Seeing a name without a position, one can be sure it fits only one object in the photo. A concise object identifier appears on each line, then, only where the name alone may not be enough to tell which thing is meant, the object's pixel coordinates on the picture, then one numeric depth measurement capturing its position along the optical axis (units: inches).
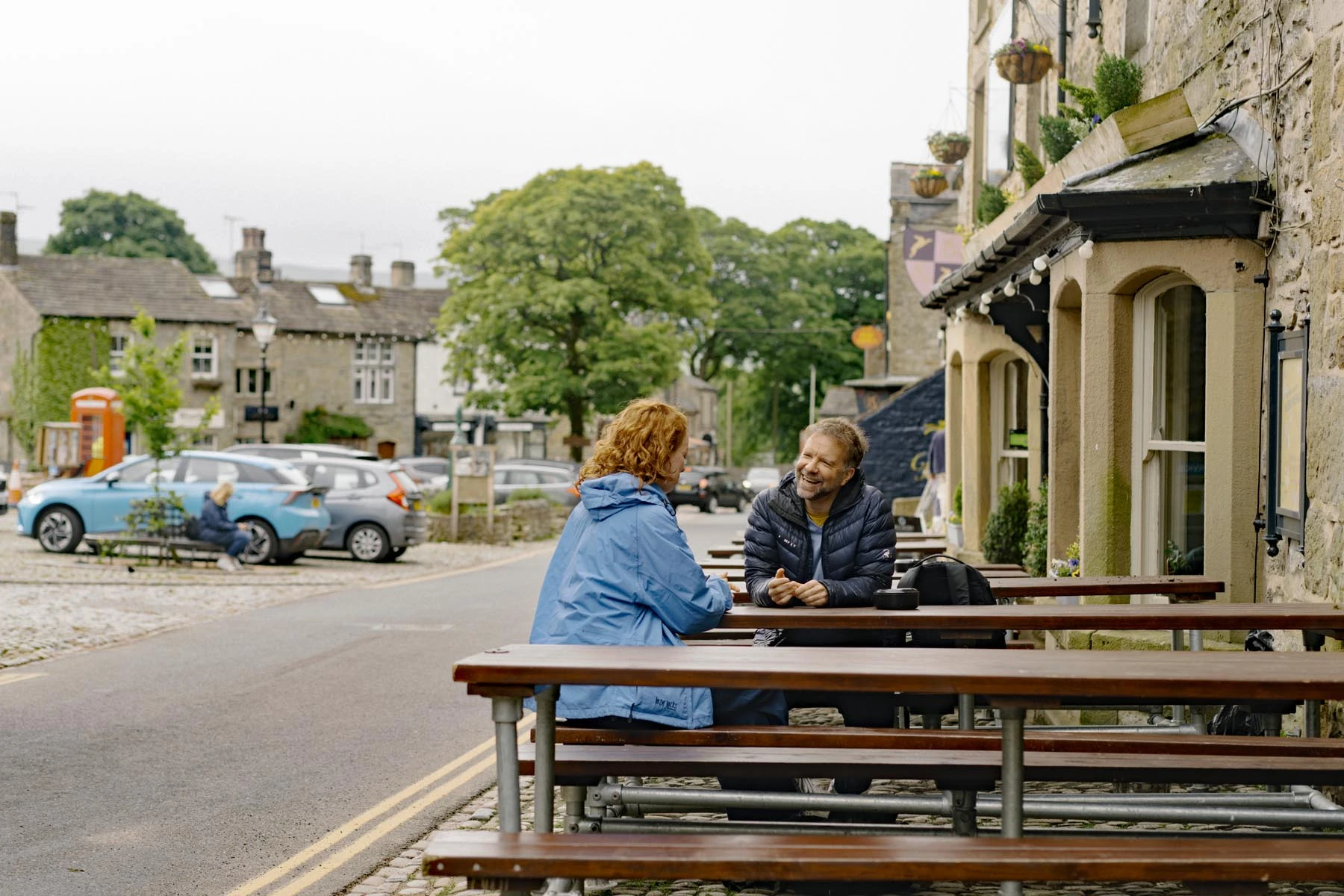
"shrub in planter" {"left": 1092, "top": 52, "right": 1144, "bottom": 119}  402.9
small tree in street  807.1
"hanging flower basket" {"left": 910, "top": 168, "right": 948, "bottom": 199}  815.1
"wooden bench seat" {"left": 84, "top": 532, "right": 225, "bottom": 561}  793.6
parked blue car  845.8
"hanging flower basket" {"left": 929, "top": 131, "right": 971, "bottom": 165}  723.4
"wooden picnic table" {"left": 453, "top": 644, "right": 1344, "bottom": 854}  164.7
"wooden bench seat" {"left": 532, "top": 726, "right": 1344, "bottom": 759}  197.2
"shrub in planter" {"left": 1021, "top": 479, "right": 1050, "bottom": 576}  458.0
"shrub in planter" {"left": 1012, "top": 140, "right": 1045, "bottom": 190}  511.8
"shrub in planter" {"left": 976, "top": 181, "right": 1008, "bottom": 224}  593.2
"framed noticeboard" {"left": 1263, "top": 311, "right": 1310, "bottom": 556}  272.5
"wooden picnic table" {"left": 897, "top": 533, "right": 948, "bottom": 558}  505.7
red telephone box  1517.0
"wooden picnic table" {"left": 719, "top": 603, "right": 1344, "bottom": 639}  223.3
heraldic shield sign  824.3
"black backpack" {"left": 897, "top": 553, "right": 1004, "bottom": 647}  249.3
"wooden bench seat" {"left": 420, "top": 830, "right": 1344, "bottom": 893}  147.8
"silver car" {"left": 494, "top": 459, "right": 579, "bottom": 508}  1393.9
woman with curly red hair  198.7
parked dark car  2014.0
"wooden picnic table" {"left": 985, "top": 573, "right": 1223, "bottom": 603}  277.3
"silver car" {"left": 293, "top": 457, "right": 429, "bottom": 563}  914.1
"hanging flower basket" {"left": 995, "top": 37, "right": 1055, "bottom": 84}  531.8
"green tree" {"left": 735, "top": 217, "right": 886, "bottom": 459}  2871.6
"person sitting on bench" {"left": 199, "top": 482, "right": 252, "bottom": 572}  792.3
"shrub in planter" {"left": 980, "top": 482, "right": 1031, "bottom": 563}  509.7
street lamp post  1204.5
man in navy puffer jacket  236.5
